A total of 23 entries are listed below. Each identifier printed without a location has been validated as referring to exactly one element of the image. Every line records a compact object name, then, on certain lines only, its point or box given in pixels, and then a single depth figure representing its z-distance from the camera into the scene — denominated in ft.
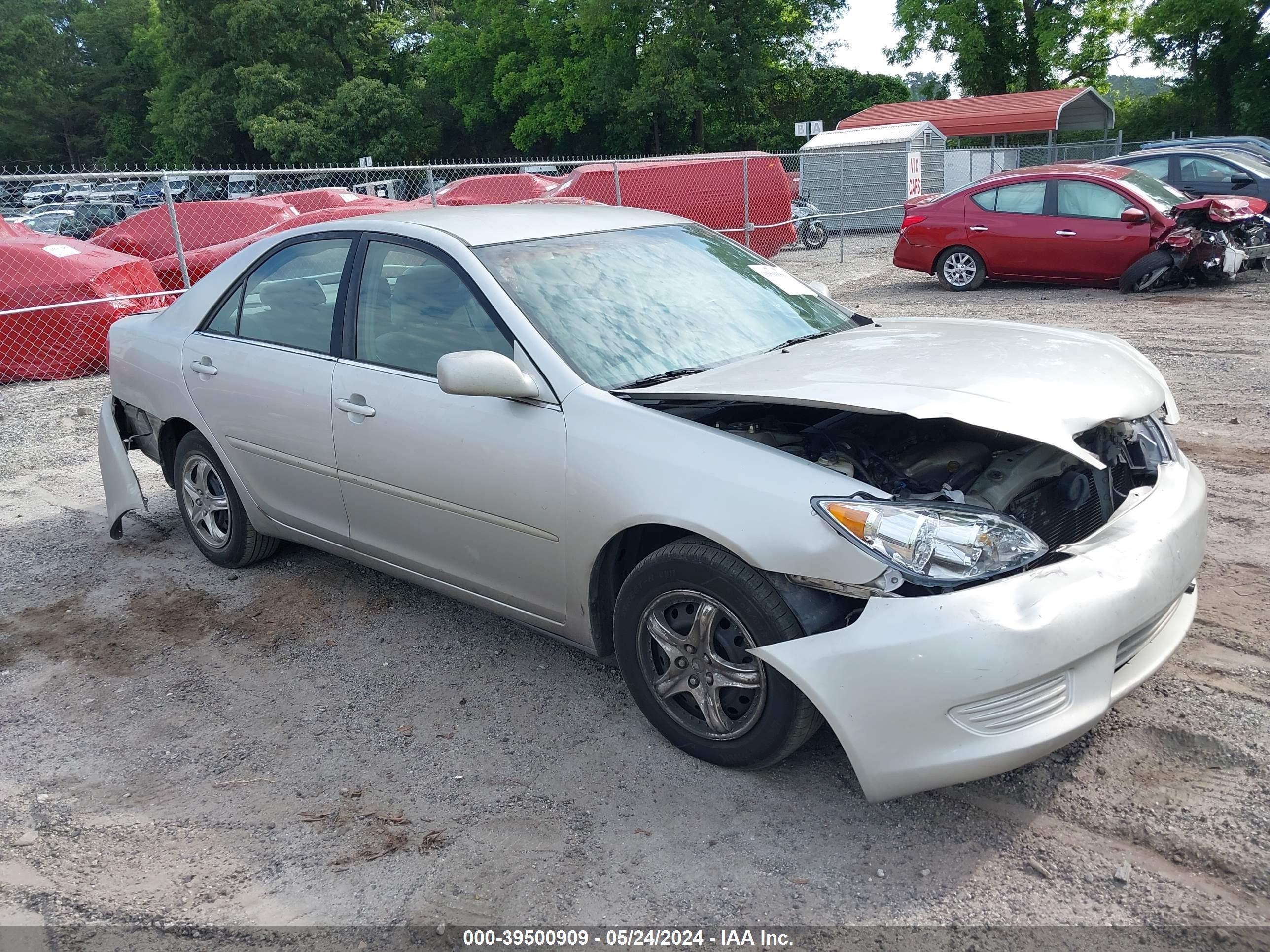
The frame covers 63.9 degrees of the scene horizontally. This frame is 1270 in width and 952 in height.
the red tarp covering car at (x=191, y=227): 47.44
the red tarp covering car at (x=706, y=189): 53.78
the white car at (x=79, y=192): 107.55
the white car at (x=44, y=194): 113.29
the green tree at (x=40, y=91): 206.49
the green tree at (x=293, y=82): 153.89
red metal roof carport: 104.58
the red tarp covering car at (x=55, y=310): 34.32
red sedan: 39.17
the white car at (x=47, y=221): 76.18
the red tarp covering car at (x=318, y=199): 53.72
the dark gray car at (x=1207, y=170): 48.52
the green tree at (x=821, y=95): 142.31
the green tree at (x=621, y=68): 134.51
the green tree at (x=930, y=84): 146.20
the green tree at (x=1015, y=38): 127.75
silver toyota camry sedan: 8.79
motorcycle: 69.72
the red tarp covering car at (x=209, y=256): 41.75
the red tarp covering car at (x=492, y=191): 58.39
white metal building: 81.25
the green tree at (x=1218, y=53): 115.55
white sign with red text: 80.02
